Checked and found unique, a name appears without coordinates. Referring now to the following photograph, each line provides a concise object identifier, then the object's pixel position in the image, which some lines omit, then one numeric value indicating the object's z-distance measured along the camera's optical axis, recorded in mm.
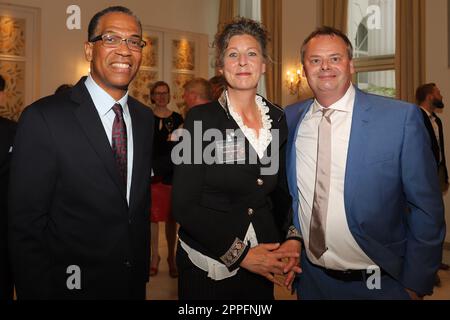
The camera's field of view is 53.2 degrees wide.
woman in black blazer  1848
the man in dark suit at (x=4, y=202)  2266
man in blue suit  2021
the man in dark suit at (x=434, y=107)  5703
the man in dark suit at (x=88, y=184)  1701
